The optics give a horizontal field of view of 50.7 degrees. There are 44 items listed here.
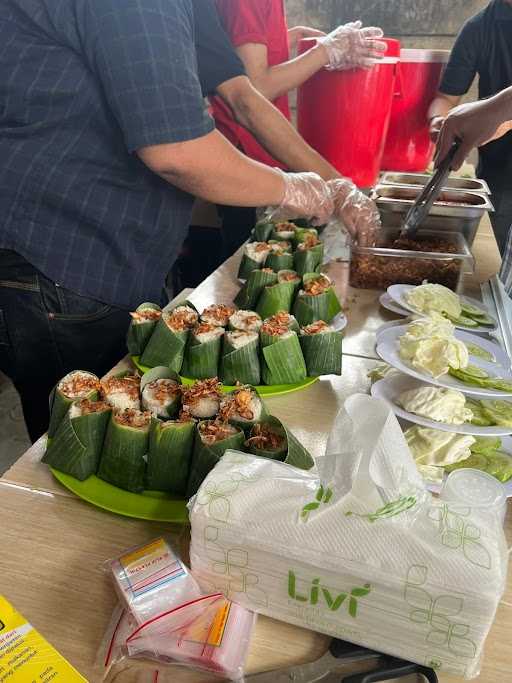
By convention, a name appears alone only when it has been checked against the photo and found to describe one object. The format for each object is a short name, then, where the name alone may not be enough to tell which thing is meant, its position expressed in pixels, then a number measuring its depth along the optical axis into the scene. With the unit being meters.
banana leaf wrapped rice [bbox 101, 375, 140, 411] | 0.96
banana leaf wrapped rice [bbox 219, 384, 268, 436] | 0.88
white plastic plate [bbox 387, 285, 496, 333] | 1.37
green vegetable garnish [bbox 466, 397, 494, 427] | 0.94
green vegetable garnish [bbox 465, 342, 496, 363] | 1.14
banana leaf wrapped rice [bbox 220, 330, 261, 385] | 1.14
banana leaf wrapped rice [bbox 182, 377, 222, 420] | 0.92
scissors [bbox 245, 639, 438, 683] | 0.59
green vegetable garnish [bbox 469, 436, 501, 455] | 0.91
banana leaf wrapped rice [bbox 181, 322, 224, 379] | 1.17
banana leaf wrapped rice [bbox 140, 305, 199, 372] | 1.18
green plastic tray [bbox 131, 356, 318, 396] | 1.14
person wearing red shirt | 2.13
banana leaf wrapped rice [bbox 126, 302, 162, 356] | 1.23
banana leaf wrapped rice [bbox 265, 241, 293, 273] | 1.61
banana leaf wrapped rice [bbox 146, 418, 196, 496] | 0.84
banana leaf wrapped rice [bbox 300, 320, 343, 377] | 1.17
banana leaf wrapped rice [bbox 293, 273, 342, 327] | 1.36
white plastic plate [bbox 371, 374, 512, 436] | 0.90
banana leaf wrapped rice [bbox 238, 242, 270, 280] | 1.65
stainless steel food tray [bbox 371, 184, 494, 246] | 1.73
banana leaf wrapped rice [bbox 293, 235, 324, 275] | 1.61
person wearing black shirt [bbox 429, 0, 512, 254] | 2.65
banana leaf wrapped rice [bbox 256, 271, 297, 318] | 1.41
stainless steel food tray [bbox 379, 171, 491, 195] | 2.01
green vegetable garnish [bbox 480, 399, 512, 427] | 0.93
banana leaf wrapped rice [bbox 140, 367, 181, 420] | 0.94
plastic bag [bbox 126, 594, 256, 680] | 0.59
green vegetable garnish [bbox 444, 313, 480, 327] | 1.37
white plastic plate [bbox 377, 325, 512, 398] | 0.96
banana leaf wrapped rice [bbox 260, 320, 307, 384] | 1.14
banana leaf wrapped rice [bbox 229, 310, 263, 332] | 1.23
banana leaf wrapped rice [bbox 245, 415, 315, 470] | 0.81
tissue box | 0.56
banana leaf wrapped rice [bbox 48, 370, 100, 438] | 0.93
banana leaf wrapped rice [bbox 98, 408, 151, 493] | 0.85
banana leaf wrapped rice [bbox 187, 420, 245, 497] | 0.80
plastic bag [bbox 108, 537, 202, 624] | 0.63
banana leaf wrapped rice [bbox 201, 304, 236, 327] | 1.26
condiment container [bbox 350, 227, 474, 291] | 1.53
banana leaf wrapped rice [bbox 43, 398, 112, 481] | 0.86
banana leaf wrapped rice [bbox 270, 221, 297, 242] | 1.81
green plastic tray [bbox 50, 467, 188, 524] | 0.81
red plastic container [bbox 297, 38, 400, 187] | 2.32
